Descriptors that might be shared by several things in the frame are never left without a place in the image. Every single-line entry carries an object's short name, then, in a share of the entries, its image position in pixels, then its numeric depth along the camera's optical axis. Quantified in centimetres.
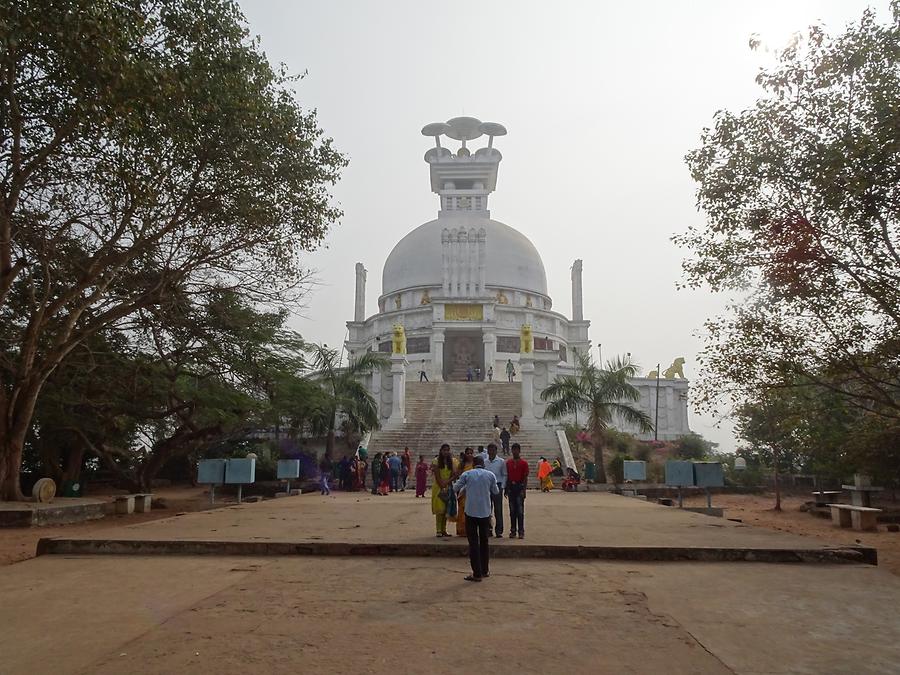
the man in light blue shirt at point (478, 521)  686
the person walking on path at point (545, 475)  2027
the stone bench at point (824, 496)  1997
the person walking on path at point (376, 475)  2033
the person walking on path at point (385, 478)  1982
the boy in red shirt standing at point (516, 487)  947
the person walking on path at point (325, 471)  2075
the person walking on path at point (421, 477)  1841
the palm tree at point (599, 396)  2433
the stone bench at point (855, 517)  1455
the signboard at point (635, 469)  1950
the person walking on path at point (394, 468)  2109
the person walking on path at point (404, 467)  2190
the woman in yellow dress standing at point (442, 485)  941
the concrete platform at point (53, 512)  1316
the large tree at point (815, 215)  1145
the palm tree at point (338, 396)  2625
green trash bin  1934
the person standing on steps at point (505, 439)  2378
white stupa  4269
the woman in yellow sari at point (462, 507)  921
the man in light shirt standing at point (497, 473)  922
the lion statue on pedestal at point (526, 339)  3241
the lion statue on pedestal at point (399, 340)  3322
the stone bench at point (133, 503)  1648
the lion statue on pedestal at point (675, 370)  4803
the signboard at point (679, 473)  1600
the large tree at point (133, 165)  1081
